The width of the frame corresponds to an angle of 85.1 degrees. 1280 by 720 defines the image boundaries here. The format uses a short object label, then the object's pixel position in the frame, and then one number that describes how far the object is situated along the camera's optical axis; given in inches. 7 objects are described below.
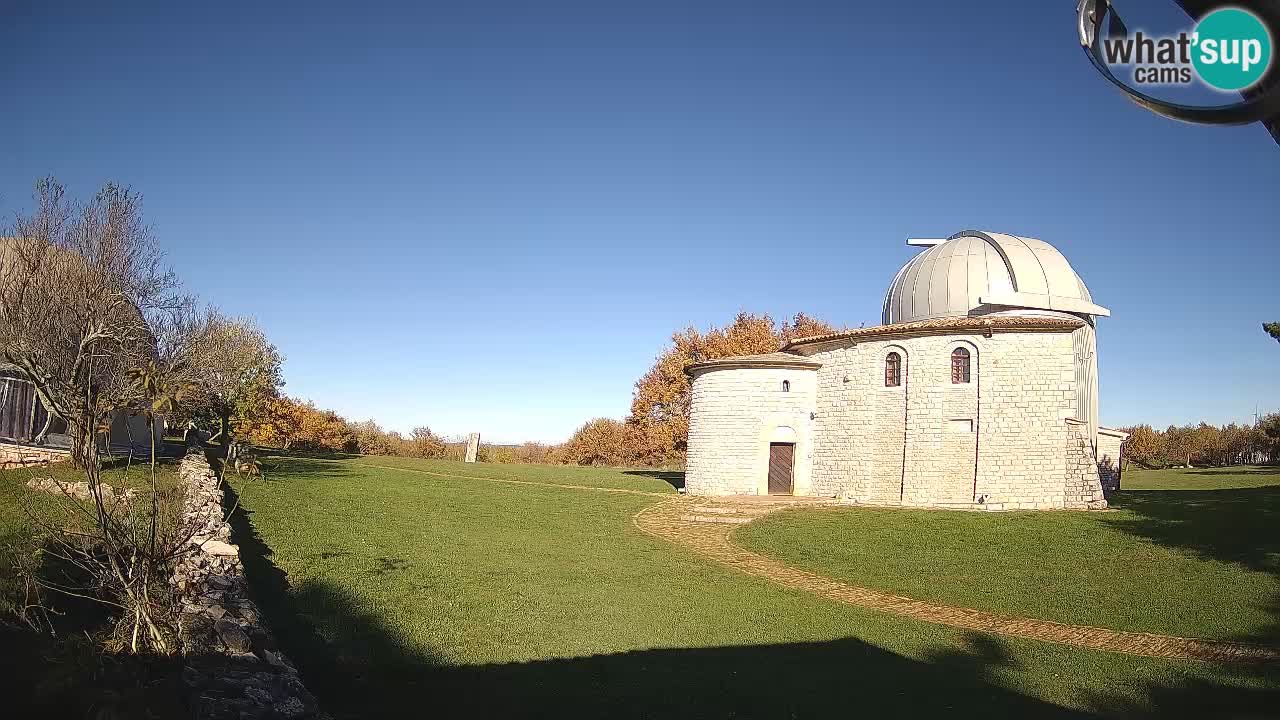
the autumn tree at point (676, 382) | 1815.9
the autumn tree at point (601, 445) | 1924.2
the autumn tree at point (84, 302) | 582.9
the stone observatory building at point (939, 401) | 839.1
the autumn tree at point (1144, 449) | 2540.8
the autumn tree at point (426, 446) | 1852.9
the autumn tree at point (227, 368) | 870.4
